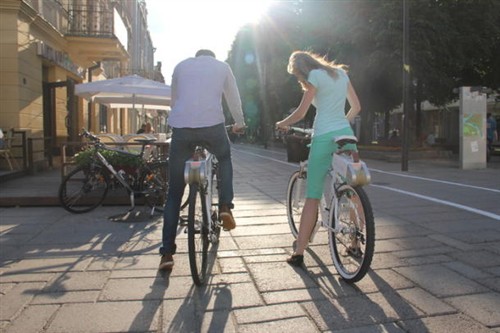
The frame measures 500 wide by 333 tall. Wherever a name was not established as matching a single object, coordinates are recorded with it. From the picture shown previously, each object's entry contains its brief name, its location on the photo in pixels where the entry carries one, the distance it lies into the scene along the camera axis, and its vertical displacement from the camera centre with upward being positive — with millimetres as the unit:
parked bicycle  6859 -534
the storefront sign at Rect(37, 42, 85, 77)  14114 +2551
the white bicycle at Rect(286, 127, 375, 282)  3660 -550
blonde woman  4172 +203
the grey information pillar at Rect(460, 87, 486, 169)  14734 +395
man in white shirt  4105 +172
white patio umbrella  11133 +1185
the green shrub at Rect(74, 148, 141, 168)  7371 -221
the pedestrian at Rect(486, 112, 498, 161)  19109 +295
